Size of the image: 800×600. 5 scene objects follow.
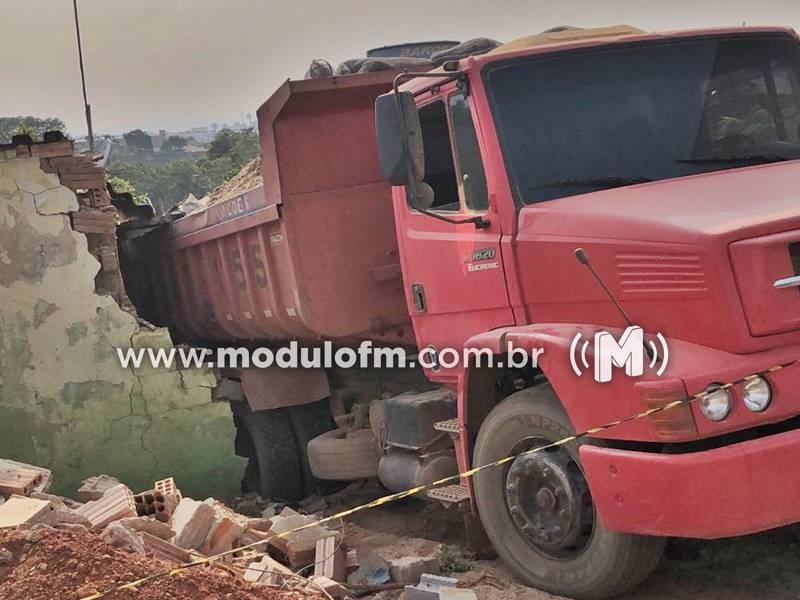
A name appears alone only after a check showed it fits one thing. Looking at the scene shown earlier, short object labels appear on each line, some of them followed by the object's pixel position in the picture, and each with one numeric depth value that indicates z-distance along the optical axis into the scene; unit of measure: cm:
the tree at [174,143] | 3616
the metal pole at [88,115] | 1515
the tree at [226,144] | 2527
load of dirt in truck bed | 722
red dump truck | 366
